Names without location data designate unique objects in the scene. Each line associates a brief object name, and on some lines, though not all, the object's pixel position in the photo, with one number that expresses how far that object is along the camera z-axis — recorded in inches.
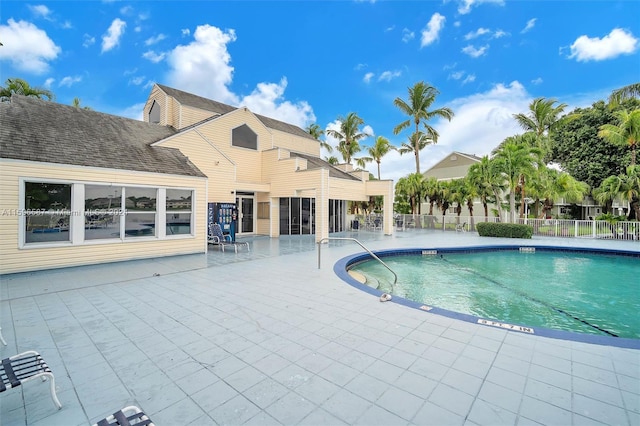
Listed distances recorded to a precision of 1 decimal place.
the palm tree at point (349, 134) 1150.3
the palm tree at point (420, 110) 986.7
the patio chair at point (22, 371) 83.7
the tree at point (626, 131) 633.8
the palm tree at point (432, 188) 909.2
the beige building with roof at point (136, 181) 305.1
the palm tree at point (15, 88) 735.1
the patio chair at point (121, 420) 70.6
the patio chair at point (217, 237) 462.2
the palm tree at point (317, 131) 1291.8
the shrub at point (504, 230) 625.0
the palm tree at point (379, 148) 1166.4
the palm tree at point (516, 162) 639.1
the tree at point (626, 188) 617.3
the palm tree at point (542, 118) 812.0
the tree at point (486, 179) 682.6
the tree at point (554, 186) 699.4
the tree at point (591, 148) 908.6
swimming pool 207.0
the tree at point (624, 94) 826.5
